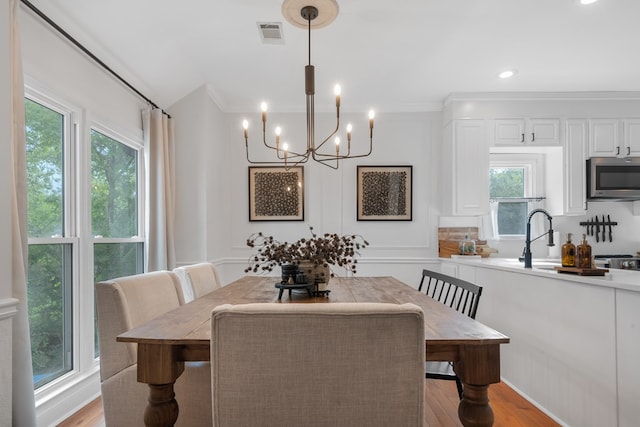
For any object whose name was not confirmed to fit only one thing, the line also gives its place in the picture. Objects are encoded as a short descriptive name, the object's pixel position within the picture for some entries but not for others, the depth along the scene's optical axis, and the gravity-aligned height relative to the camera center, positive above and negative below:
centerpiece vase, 1.94 -0.30
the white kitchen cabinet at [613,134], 3.87 +0.84
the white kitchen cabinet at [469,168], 3.89 +0.49
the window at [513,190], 4.17 +0.28
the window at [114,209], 2.71 +0.07
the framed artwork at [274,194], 4.21 +0.25
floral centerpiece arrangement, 1.93 -0.20
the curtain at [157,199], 3.27 +0.16
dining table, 1.19 -0.47
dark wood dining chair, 1.90 -0.83
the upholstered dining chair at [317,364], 0.94 -0.39
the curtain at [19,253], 1.71 -0.17
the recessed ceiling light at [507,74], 3.36 +1.31
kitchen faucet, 2.70 -0.26
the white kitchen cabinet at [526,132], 3.87 +0.87
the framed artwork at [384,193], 4.20 +0.26
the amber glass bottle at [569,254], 2.17 -0.24
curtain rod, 1.98 +1.11
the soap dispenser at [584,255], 2.05 -0.23
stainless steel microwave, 3.73 +0.37
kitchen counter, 1.71 -0.73
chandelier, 2.07 +1.20
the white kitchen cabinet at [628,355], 1.65 -0.65
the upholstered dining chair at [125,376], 1.57 -0.70
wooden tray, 1.98 -0.32
